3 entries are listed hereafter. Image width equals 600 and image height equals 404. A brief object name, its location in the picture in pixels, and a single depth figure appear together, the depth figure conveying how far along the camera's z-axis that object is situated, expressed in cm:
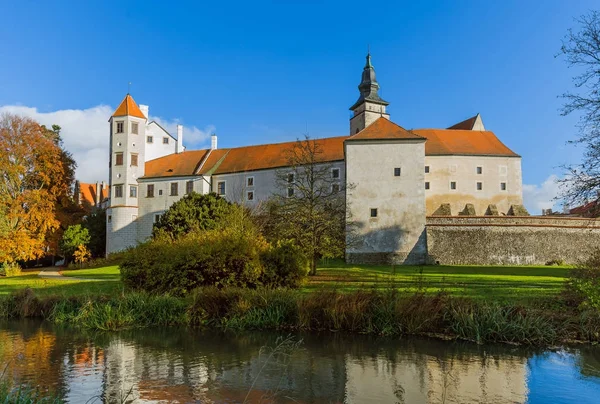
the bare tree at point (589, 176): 1705
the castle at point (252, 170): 4381
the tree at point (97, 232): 4341
